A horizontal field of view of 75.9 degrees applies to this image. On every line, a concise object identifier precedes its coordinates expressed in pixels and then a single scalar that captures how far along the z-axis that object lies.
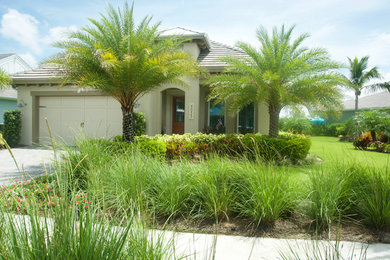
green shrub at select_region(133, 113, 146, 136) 12.52
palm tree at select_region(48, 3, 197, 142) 8.45
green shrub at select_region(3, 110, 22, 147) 14.01
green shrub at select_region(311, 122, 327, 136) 29.97
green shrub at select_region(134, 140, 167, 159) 8.56
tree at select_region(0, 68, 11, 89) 13.34
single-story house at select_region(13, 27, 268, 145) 13.38
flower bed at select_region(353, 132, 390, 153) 15.57
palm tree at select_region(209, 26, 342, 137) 9.66
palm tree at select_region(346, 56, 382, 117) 28.30
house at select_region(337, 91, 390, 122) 26.99
